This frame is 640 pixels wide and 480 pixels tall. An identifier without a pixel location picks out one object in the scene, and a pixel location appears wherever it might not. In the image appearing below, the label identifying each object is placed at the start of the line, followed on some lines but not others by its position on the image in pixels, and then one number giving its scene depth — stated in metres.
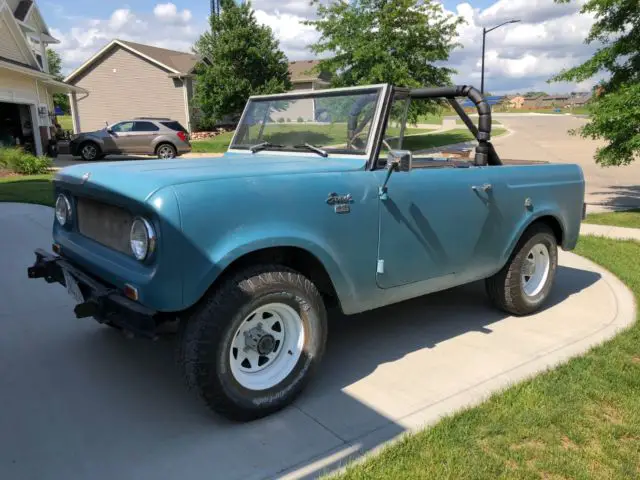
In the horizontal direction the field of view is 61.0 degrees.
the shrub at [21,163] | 14.48
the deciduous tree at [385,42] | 19.38
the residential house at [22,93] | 18.17
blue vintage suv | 2.67
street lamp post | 28.13
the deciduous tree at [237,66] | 27.98
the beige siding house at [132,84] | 32.22
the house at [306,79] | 38.54
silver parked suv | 19.91
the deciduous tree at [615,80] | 7.91
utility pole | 42.69
